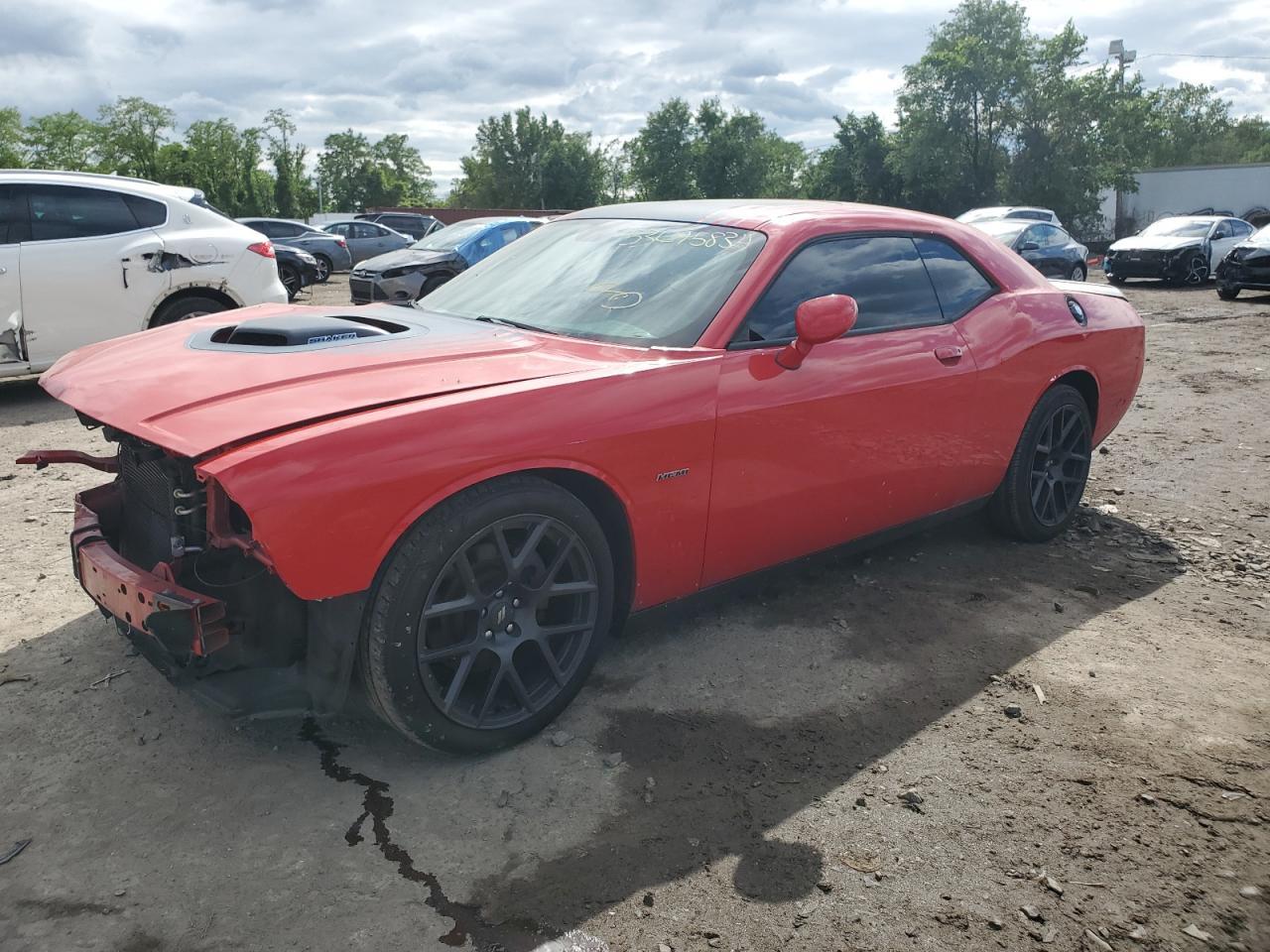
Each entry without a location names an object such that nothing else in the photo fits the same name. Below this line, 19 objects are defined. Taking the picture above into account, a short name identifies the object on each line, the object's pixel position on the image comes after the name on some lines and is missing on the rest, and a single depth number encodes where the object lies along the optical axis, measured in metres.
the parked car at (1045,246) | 16.14
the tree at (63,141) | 61.25
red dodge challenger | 2.44
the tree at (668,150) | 68.44
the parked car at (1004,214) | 19.38
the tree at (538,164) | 74.00
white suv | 6.95
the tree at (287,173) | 61.59
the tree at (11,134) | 58.62
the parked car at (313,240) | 22.45
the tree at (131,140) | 62.28
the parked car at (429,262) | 12.30
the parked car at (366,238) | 25.55
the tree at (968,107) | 45.53
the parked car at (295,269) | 16.25
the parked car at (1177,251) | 18.81
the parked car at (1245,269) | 15.49
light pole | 45.44
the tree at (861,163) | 49.44
